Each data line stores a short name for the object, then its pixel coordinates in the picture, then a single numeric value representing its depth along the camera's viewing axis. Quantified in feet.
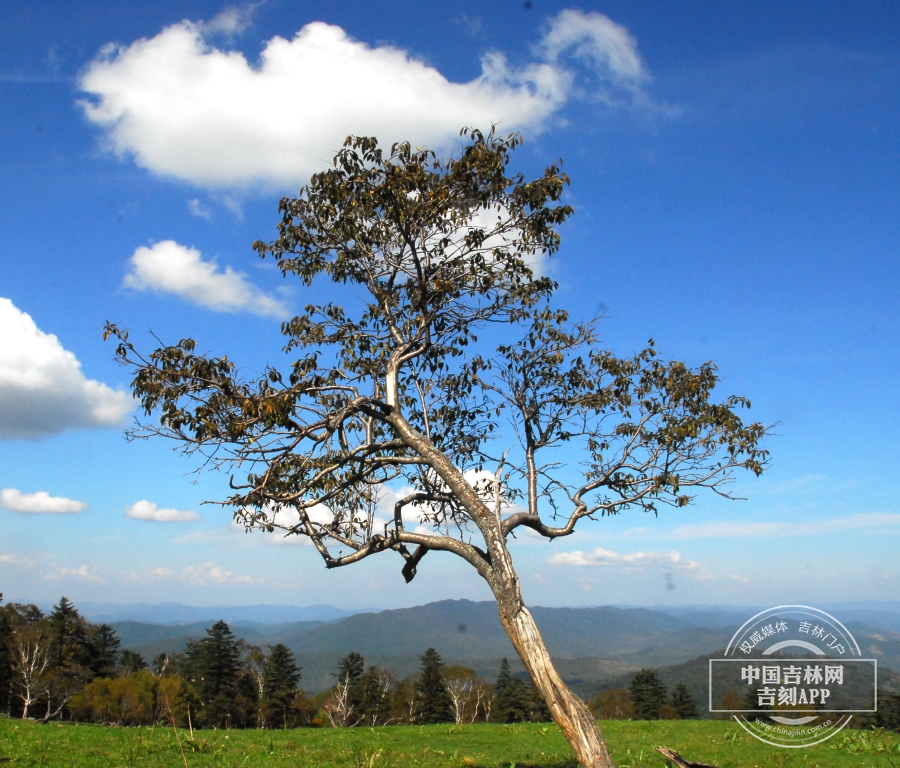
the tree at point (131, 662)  205.19
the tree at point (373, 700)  186.39
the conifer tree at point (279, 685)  176.76
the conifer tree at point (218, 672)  177.26
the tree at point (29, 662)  146.30
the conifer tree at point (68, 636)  172.96
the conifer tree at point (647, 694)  190.49
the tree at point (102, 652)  183.42
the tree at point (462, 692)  183.04
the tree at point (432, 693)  188.65
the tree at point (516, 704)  200.13
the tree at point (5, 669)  150.30
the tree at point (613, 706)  213.05
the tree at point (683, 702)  211.61
